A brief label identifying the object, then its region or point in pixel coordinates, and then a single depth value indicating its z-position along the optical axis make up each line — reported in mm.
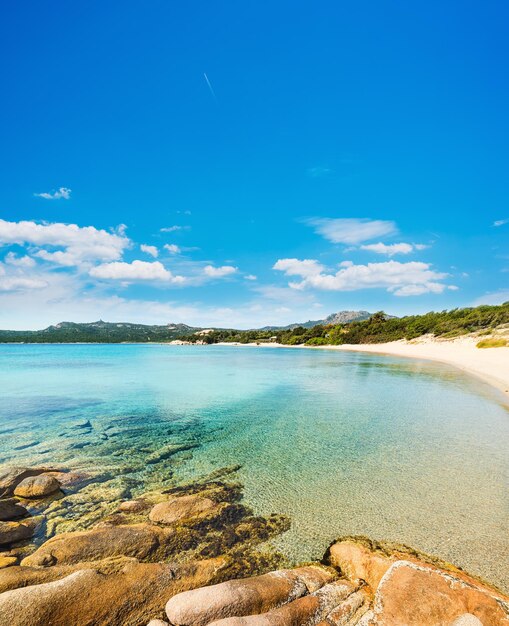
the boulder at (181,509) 6340
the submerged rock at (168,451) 10208
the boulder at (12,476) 7438
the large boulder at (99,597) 3201
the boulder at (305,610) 3176
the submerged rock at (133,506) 6770
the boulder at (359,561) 4344
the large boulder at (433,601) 3316
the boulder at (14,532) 5541
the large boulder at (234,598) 3359
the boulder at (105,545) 4707
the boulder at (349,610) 3500
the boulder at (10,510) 6354
